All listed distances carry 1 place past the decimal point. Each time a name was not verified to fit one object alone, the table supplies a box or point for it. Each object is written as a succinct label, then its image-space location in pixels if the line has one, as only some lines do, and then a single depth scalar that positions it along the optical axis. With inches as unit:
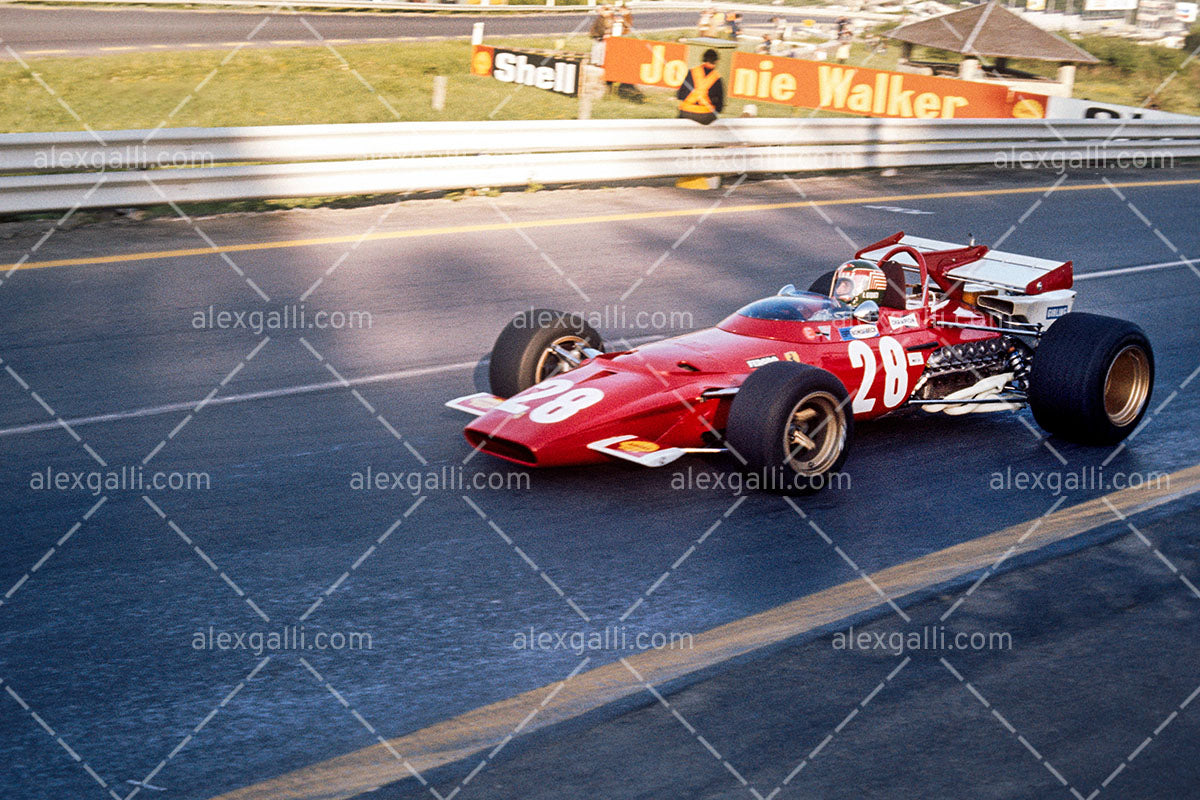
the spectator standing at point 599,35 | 978.7
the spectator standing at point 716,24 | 1334.9
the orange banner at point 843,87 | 952.3
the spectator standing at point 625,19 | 1044.0
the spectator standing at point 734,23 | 1311.5
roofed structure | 1133.7
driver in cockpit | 293.6
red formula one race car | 249.6
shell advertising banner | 803.4
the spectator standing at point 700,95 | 620.1
